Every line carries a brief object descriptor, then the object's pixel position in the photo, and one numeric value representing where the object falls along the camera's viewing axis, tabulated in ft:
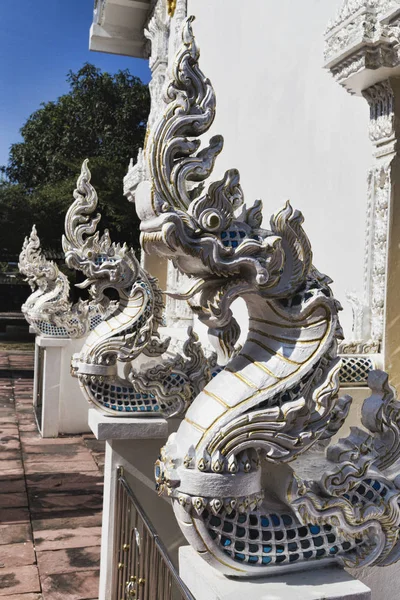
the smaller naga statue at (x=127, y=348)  11.12
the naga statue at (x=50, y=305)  24.75
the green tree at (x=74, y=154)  52.47
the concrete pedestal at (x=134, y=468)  9.93
